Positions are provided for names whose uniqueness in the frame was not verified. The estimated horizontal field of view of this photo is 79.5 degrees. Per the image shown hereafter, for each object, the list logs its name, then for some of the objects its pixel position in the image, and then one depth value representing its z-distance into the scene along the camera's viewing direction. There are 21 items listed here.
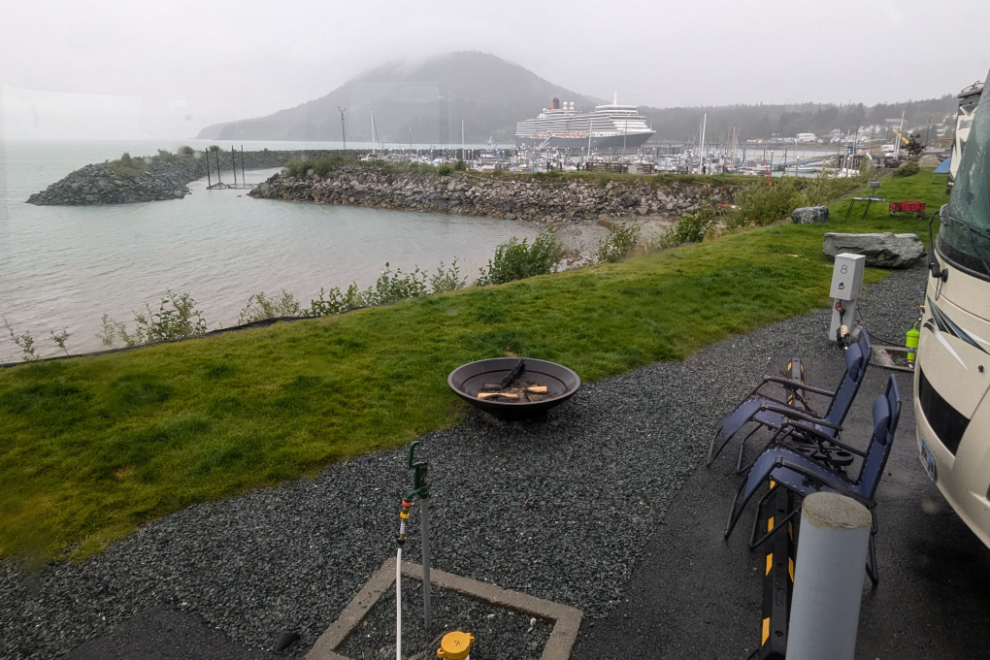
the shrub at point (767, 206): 17.08
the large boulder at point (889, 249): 10.50
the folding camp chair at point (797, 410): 3.72
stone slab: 2.63
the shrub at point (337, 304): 9.09
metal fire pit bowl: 4.62
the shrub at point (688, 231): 15.30
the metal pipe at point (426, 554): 2.69
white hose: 2.38
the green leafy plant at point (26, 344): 7.13
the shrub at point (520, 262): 11.97
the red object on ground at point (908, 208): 14.31
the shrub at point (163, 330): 8.07
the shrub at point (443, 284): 10.94
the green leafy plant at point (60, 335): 7.20
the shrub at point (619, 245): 13.67
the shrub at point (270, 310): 9.76
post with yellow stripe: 2.49
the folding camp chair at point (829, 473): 2.91
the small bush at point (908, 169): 27.16
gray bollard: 1.76
